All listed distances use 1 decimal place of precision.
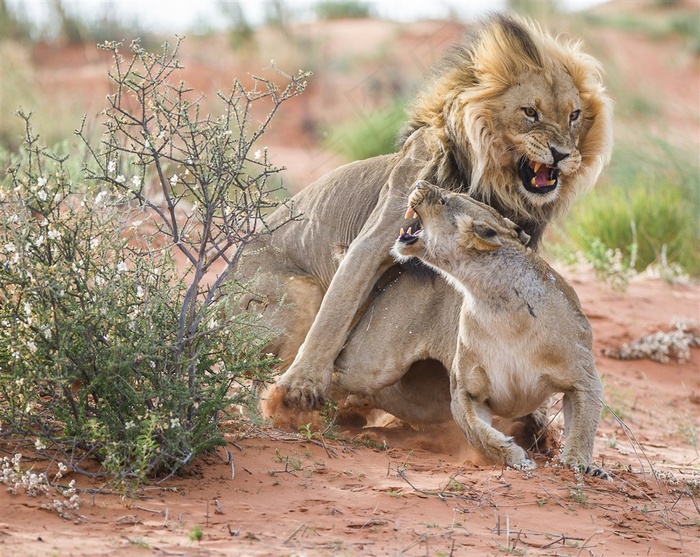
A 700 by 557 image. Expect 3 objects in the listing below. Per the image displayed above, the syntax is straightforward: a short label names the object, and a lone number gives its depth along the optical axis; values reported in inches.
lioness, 456.4
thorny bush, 396.8
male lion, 510.6
